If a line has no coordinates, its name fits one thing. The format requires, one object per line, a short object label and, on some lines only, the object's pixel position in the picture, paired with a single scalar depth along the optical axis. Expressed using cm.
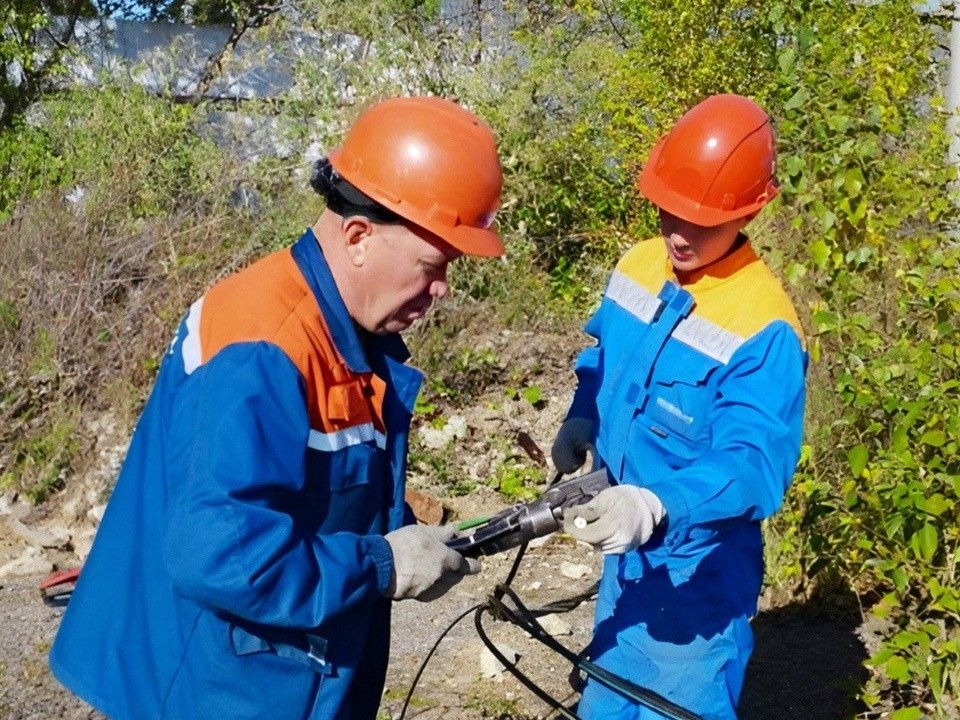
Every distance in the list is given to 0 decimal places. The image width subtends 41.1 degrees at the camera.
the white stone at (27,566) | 600
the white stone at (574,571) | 589
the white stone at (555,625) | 512
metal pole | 572
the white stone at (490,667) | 468
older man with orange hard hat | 211
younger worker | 310
